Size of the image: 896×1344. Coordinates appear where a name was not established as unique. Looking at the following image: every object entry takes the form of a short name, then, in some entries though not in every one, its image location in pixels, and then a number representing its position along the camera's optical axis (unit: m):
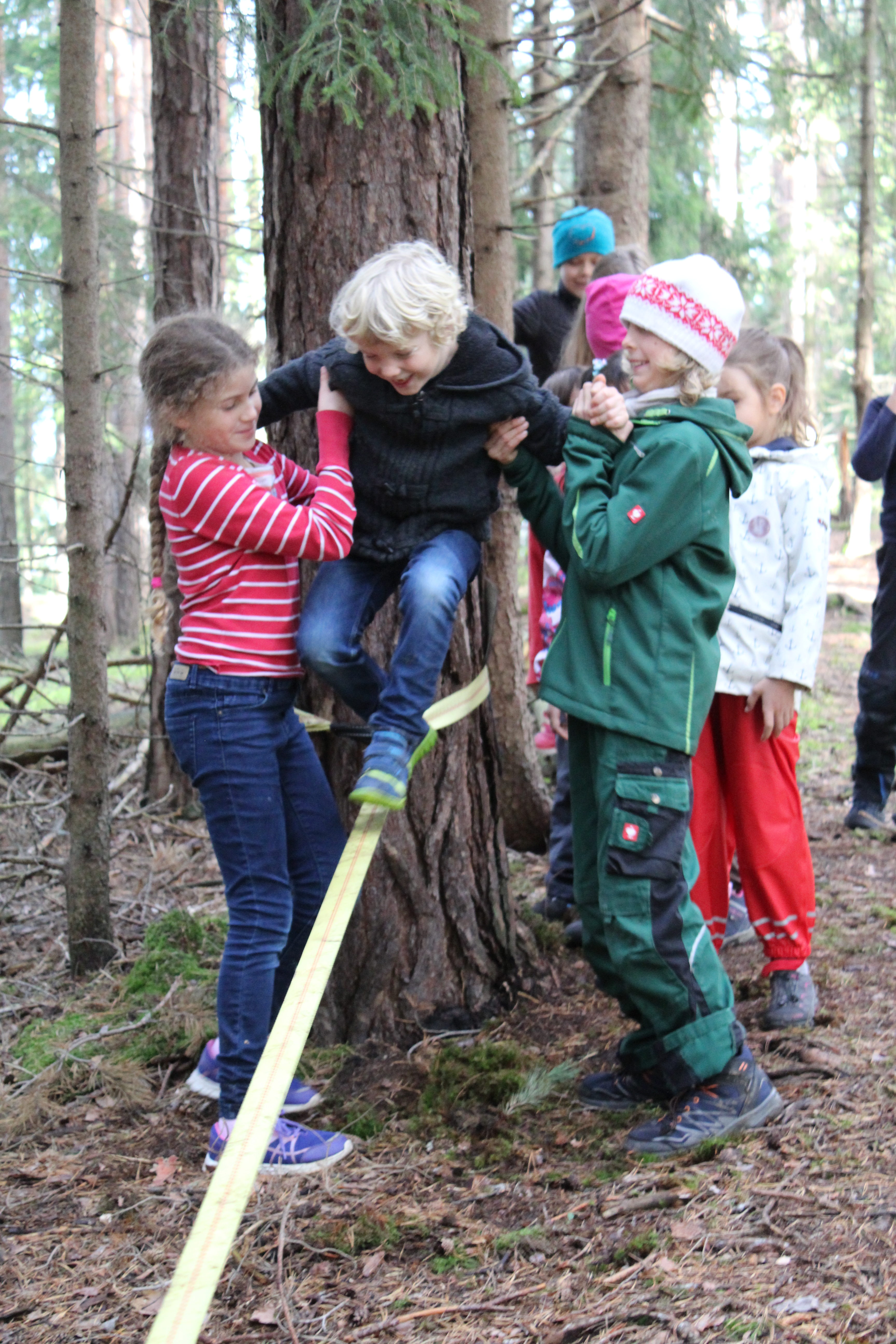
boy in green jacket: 2.68
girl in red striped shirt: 2.73
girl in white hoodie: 3.43
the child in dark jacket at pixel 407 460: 2.56
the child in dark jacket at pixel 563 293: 5.29
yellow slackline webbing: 1.75
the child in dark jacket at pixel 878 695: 5.36
